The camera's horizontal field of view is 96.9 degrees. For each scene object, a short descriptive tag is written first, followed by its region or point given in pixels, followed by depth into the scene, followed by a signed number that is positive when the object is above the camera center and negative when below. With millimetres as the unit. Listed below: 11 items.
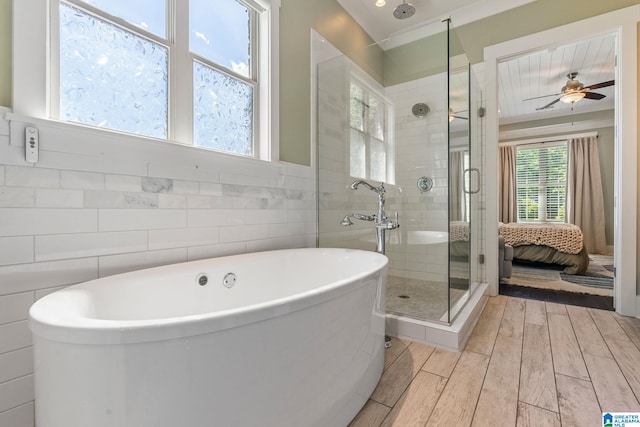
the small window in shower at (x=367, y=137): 2740 +749
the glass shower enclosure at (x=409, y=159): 2264 +493
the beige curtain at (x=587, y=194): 5359 +318
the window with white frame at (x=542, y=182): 5836 +618
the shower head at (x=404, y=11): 2691 +1952
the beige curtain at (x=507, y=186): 6184 +552
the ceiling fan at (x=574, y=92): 3879 +1644
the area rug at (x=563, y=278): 3049 -830
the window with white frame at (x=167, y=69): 1241 +780
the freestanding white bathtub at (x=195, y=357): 603 -368
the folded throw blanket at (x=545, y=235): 3797 -353
